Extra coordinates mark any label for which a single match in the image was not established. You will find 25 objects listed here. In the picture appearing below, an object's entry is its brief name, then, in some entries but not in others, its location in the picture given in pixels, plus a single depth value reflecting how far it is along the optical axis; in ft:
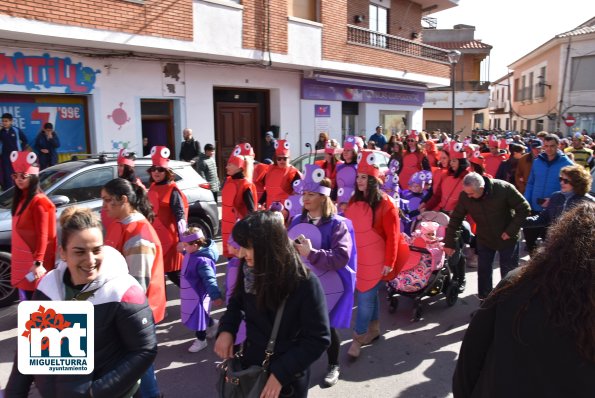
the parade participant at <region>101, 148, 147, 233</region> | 18.72
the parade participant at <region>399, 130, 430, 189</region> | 32.50
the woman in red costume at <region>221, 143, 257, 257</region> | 19.80
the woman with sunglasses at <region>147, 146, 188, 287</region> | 17.63
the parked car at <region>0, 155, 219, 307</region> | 18.93
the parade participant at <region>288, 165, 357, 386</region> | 11.80
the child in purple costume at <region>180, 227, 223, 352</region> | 15.42
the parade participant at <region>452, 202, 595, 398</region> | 4.96
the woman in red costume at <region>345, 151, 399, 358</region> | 14.61
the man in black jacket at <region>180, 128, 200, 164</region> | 37.19
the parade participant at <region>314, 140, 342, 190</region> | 26.96
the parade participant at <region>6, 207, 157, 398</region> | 7.07
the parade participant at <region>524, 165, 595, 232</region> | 16.20
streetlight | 64.49
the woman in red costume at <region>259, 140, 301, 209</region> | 23.99
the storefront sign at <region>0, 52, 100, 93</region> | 31.42
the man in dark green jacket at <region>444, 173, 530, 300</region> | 16.35
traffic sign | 95.96
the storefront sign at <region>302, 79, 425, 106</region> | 52.42
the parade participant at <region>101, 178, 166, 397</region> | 10.94
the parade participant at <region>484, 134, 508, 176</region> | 32.94
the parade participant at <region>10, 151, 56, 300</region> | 14.49
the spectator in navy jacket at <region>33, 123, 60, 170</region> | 32.83
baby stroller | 18.10
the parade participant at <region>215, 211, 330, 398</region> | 7.69
